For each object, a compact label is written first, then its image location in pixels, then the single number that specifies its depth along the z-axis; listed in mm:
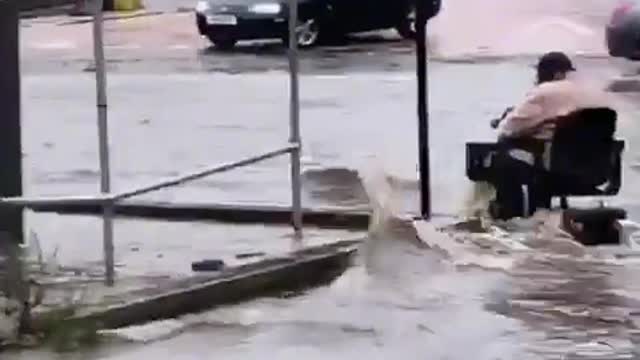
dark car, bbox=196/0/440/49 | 27922
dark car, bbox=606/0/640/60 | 23516
